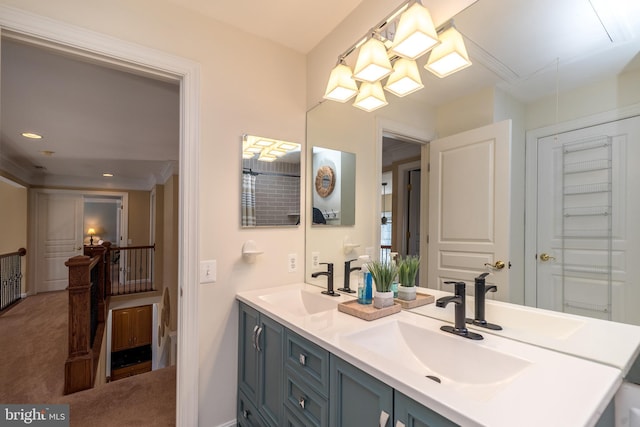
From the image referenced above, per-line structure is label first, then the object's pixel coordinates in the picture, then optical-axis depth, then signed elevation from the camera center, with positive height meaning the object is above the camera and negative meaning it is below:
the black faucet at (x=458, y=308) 1.12 -0.37
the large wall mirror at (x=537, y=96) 0.92 +0.46
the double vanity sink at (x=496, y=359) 0.69 -0.46
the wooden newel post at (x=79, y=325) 2.40 -1.00
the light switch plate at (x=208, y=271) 1.73 -0.35
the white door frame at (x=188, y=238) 1.67 -0.15
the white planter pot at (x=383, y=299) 1.39 -0.42
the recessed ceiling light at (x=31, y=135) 3.48 +0.93
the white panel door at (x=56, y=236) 6.18 -0.54
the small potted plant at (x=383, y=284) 1.40 -0.35
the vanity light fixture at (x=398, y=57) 1.27 +0.76
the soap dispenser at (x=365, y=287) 1.49 -0.39
